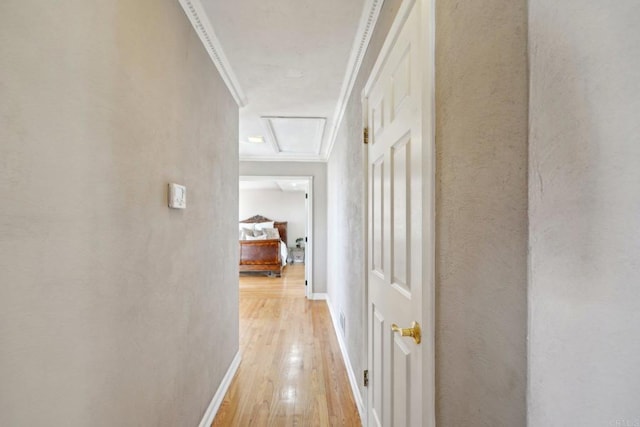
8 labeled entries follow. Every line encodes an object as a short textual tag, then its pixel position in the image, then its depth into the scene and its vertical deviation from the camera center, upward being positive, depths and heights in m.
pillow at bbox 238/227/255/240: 7.68 -0.28
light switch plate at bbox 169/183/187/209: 1.36 +0.11
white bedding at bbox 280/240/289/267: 6.85 -0.74
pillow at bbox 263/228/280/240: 8.15 -0.32
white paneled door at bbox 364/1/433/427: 0.92 -0.02
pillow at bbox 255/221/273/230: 8.41 -0.11
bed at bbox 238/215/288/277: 6.48 -0.74
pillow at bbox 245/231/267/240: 7.68 -0.38
